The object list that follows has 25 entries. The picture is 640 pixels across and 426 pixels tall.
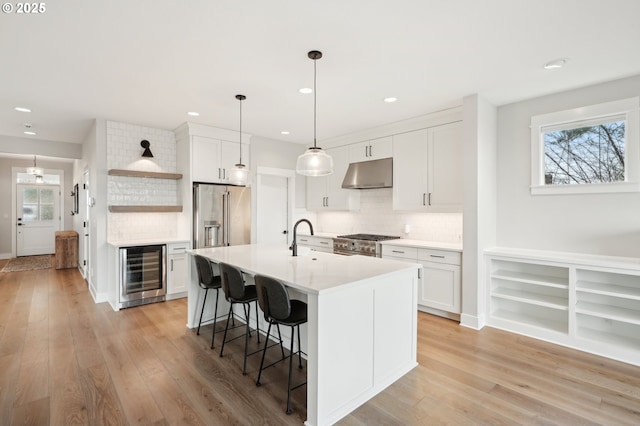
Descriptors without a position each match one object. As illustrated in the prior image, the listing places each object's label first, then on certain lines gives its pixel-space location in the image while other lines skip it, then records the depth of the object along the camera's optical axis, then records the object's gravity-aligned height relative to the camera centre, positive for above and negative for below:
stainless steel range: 4.51 -0.46
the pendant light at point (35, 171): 7.49 +1.03
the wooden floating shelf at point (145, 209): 4.56 +0.07
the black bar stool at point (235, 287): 2.69 -0.65
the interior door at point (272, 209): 5.61 +0.08
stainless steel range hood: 4.73 +0.60
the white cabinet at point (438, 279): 3.76 -0.80
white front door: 8.48 -0.11
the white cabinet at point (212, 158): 4.82 +0.88
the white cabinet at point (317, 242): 5.28 -0.51
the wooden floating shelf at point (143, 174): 4.52 +0.59
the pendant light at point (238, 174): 3.55 +0.45
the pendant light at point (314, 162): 2.62 +0.43
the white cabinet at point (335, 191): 5.48 +0.40
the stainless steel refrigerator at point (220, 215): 4.86 -0.02
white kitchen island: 1.97 -0.77
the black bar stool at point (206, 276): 3.17 -0.64
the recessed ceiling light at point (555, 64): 2.71 +1.30
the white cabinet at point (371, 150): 4.79 +1.01
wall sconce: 4.81 +0.99
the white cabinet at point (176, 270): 4.64 -0.83
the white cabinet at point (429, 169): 4.02 +0.60
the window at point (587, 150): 3.06 +0.66
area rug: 6.92 -1.17
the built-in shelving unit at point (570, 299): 2.91 -0.92
